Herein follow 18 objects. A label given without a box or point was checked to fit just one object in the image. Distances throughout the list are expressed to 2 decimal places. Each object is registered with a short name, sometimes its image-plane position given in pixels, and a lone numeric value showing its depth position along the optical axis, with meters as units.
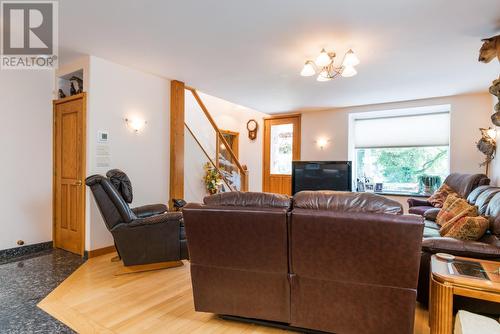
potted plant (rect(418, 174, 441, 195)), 5.71
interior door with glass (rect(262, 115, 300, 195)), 7.26
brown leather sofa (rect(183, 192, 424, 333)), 1.66
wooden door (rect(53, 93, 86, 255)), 3.61
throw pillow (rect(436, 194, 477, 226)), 2.79
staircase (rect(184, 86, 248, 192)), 5.01
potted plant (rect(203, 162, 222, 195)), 5.15
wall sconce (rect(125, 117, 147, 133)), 3.97
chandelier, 3.02
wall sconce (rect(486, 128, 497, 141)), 4.61
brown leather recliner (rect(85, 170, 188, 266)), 3.01
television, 5.38
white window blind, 5.71
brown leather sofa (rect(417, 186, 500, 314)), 2.01
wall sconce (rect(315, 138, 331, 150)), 6.58
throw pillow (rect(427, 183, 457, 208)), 4.65
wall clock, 7.80
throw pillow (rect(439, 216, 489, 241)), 2.25
